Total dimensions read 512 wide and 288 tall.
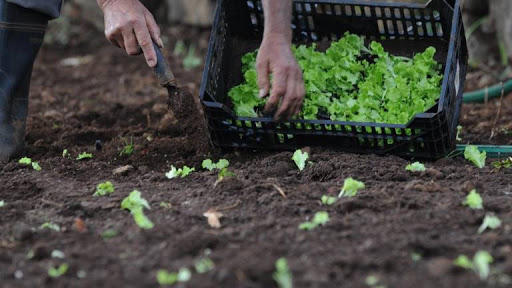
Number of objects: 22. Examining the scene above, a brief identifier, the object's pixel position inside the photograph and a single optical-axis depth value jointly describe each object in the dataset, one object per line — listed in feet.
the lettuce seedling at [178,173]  21.70
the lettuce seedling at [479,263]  13.96
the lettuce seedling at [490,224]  16.43
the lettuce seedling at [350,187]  18.86
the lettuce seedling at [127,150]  24.86
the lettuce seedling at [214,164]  22.34
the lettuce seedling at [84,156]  24.62
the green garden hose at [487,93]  31.94
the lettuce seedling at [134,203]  18.52
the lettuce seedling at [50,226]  17.71
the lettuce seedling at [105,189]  20.39
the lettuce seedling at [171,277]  14.35
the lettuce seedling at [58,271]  15.14
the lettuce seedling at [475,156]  22.35
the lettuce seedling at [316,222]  16.83
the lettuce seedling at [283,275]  13.98
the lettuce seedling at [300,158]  21.66
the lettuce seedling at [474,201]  17.62
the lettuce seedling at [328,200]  18.37
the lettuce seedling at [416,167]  20.99
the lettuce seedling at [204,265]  14.84
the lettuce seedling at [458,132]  25.62
